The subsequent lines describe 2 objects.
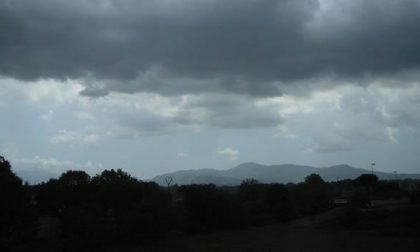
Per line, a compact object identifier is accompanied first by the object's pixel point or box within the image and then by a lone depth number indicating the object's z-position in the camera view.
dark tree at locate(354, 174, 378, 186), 149.14
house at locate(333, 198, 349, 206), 111.10
